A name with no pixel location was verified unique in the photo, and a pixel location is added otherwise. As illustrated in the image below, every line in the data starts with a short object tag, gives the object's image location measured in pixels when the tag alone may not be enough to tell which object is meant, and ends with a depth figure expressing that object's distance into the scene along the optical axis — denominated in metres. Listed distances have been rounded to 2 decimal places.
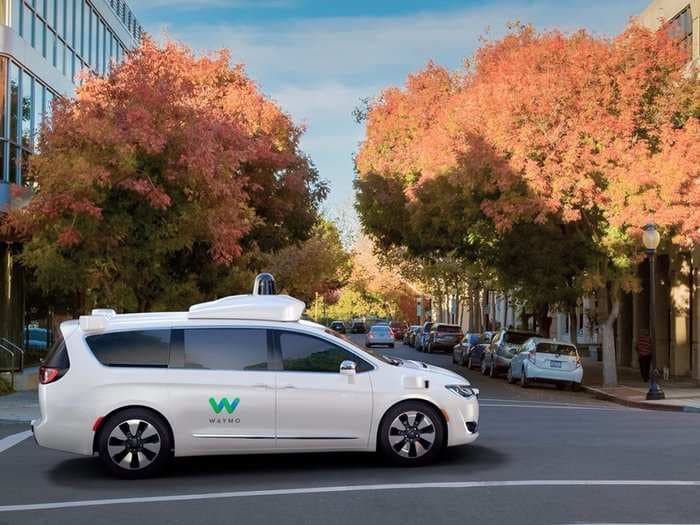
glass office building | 25.09
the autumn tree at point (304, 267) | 44.00
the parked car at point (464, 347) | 43.09
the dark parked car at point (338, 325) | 72.50
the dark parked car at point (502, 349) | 35.19
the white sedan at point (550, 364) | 29.91
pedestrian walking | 32.22
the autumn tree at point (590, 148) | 27.67
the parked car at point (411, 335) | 66.92
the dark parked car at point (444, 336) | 55.94
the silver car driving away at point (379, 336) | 60.62
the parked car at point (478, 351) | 40.33
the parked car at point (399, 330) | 83.75
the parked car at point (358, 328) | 93.50
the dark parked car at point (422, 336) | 58.94
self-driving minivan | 11.28
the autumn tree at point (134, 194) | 21.70
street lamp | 24.84
